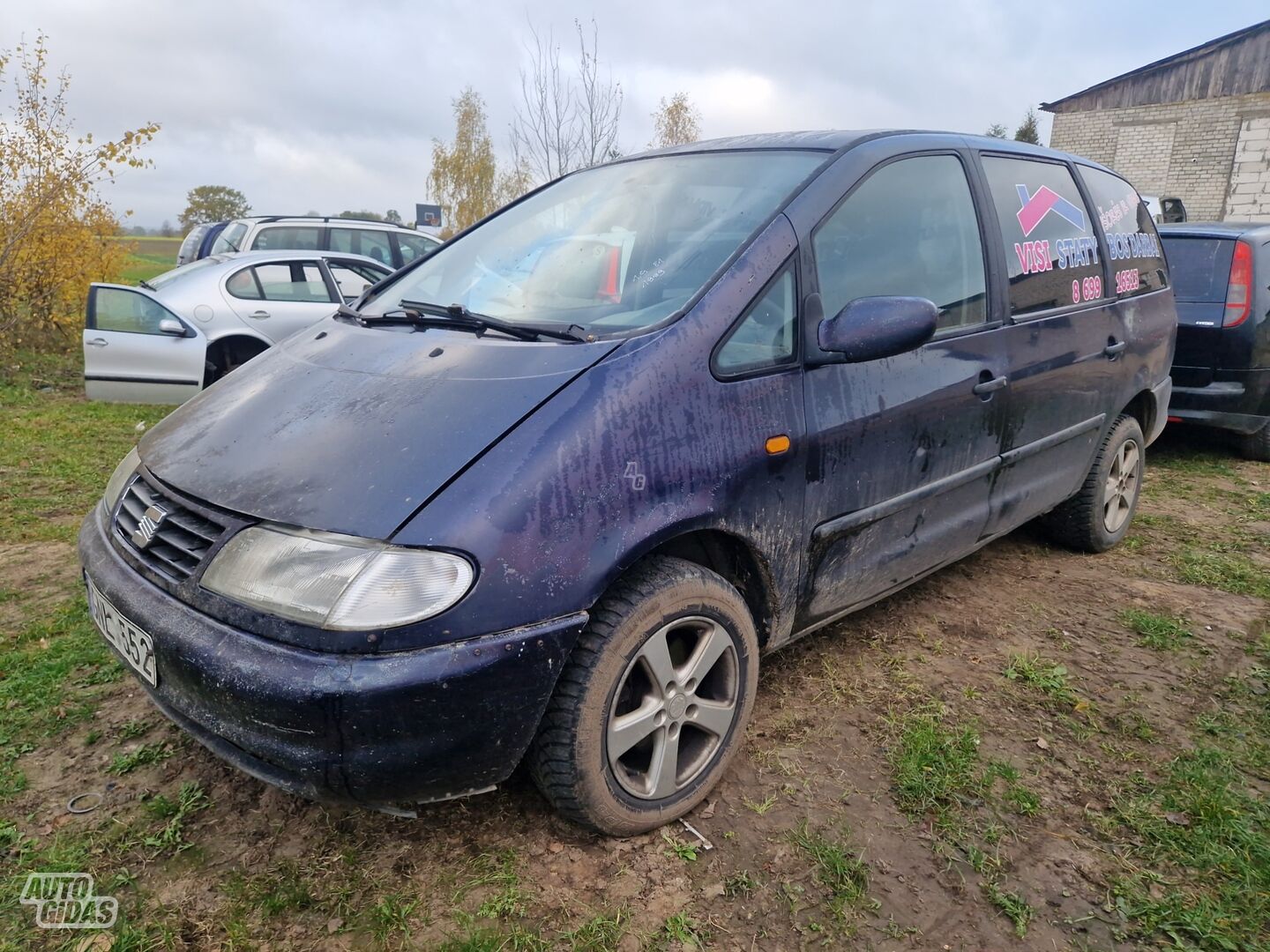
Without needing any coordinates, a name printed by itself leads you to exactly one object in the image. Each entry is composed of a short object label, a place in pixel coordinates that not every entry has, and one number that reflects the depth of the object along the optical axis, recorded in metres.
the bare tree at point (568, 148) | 14.45
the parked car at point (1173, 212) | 9.49
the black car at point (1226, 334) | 5.36
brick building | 18.56
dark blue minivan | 1.72
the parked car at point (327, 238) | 9.18
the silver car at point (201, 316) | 6.29
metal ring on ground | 2.16
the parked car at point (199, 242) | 9.53
